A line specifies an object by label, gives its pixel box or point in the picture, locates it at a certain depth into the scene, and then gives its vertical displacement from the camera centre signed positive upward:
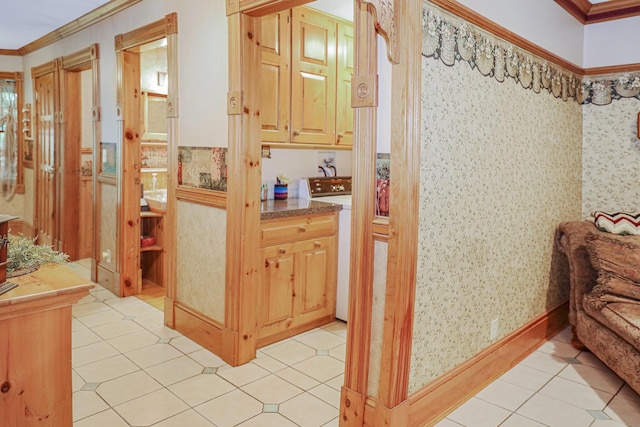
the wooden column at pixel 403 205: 2.01 -0.13
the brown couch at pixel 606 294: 2.60 -0.70
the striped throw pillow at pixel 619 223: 3.15 -0.29
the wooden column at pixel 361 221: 2.11 -0.20
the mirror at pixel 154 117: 5.02 +0.57
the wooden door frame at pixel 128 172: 3.97 +0.00
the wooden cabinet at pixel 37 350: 1.43 -0.54
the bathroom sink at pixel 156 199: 4.45 -0.25
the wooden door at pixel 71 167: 5.04 +0.04
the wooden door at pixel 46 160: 5.42 +0.12
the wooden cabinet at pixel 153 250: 4.51 -0.73
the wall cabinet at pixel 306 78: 3.38 +0.71
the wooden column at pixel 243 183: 2.83 -0.06
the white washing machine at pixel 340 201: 3.62 -0.21
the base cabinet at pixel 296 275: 3.19 -0.70
